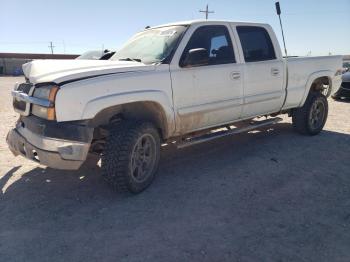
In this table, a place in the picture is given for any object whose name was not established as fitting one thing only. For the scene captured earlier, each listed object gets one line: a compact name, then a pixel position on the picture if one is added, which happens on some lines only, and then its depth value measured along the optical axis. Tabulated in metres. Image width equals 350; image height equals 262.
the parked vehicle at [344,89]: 12.01
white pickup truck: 3.57
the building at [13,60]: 42.72
